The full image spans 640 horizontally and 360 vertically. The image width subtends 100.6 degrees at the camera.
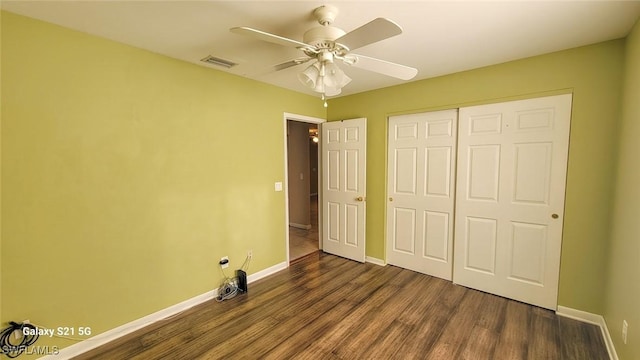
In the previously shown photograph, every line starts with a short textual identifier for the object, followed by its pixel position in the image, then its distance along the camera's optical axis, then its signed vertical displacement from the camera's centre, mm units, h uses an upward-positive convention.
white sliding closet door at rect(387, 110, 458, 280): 3135 -403
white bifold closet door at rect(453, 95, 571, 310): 2475 -393
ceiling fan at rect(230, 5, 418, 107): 1407 +669
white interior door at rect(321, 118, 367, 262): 3746 -404
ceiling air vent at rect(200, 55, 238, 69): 2486 +960
